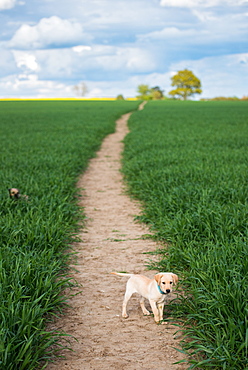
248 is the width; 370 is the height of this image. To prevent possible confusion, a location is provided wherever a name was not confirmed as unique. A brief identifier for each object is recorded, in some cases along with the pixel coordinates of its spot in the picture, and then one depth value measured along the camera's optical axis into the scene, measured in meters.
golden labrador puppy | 3.31
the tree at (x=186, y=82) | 110.25
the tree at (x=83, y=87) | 131.25
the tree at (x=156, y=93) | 127.65
